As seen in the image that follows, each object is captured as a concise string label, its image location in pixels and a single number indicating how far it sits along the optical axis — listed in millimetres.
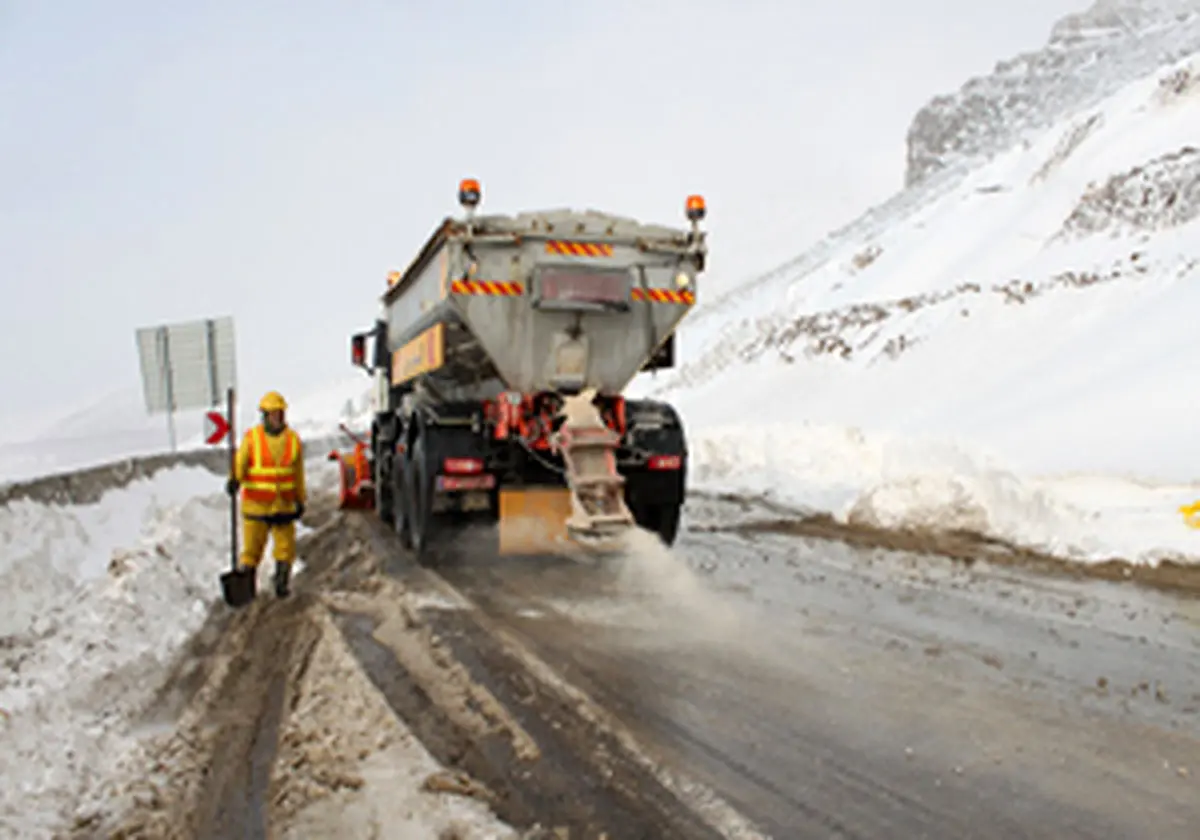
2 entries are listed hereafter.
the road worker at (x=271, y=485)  7590
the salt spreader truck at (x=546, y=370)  8000
